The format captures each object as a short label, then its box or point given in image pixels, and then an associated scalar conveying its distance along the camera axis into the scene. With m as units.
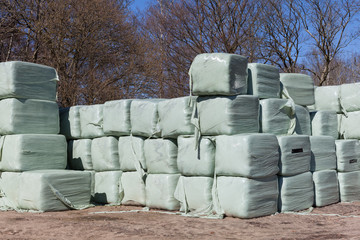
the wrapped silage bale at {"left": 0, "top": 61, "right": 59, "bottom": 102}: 7.38
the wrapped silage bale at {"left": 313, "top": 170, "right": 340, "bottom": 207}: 7.22
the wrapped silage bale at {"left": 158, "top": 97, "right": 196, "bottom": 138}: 6.81
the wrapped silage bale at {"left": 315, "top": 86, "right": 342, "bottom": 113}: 8.60
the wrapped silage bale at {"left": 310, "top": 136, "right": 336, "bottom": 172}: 7.32
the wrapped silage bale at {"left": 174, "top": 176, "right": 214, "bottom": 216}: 6.44
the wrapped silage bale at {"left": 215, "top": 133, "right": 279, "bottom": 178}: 6.03
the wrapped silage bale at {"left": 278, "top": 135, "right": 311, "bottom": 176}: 6.53
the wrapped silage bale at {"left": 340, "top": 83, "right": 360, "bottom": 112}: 8.37
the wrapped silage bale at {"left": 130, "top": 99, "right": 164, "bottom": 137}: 7.36
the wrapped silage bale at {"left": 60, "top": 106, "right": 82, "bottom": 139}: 8.47
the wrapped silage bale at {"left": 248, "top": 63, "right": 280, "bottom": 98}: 6.80
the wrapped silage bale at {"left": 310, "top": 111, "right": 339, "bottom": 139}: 7.90
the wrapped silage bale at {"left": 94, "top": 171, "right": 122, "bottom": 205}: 7.83
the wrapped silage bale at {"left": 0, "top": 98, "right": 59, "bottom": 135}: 7.40
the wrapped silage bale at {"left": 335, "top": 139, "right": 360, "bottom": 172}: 7.76
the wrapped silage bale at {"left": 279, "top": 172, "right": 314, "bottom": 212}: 6.59
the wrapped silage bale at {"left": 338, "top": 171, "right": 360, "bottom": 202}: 7.77
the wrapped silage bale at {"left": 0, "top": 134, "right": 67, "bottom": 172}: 7.35
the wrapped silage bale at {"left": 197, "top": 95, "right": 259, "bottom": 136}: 6.32
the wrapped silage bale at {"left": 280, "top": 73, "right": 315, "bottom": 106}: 7.56
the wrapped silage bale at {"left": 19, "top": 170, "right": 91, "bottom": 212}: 7.00
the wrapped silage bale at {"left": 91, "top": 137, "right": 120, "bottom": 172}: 7.88
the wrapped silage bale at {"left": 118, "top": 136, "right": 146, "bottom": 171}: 7.55
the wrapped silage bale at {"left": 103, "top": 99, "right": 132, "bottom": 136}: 7.70
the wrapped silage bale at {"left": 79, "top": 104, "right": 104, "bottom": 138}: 8.16
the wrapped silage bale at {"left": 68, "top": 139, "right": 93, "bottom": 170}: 8.34
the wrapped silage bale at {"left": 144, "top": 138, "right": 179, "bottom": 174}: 7.08
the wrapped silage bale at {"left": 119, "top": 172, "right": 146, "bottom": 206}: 7.52
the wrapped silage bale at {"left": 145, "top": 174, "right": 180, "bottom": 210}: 6.98
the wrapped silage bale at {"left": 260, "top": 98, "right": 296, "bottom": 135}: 6.75
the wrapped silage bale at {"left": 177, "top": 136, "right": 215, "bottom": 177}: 6.45
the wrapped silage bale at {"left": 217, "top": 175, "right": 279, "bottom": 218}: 6.02
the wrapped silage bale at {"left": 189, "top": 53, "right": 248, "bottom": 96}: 6.32
